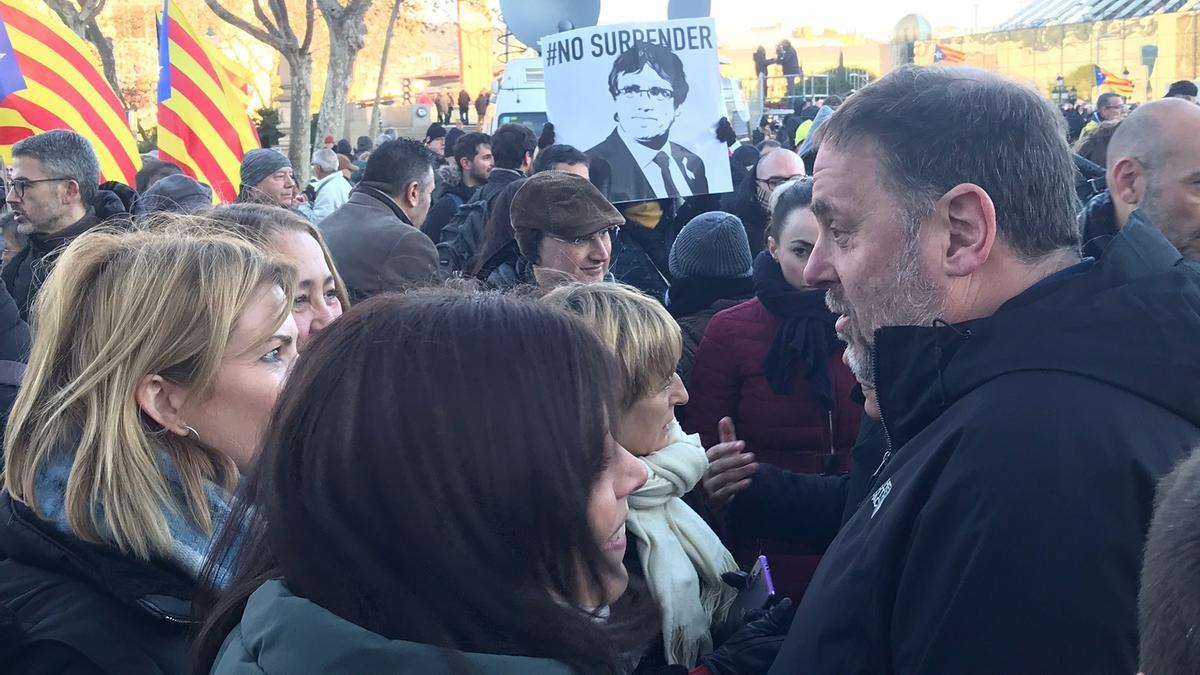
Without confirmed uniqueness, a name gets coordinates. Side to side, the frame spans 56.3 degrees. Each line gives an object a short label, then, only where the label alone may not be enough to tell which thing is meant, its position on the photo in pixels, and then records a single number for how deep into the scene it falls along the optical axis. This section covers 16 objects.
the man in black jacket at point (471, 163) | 8.24
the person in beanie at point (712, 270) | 4.27
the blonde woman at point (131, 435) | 1.71
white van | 10.99
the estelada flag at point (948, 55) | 22.16
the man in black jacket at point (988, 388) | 1.46
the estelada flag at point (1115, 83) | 22.70
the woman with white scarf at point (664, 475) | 2.45
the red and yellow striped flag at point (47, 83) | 6.82
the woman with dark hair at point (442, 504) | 1.24
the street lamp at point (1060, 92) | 21.12
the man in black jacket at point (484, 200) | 5.98
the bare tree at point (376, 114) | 29.20
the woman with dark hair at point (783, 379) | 3.41
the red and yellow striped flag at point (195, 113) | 7.48
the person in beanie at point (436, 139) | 12.72
